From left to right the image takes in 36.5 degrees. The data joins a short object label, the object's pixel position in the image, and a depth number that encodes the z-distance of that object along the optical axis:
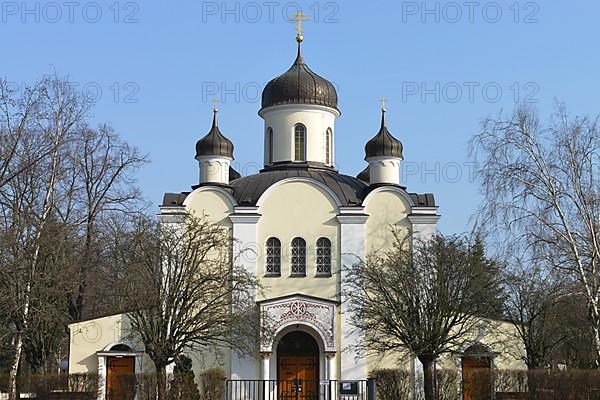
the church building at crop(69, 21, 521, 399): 32.72
